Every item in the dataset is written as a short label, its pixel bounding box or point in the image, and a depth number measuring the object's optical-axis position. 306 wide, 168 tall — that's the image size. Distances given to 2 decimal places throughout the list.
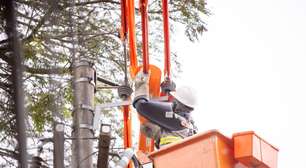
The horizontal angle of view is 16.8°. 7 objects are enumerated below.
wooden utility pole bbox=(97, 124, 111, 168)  5.01
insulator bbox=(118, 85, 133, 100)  7.03
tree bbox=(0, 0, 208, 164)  4.67
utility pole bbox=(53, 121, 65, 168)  4.60
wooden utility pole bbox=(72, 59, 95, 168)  5.25
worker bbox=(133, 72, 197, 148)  7.62
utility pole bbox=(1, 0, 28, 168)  4.23
